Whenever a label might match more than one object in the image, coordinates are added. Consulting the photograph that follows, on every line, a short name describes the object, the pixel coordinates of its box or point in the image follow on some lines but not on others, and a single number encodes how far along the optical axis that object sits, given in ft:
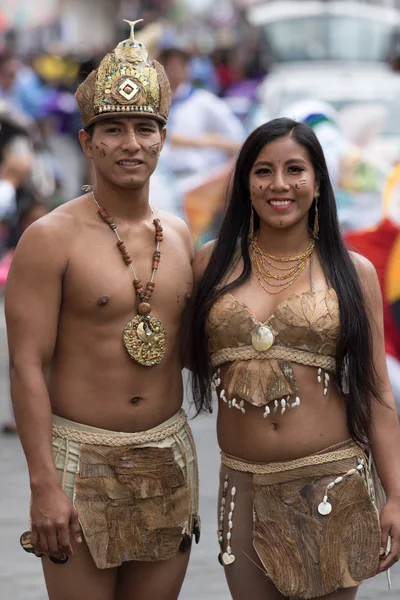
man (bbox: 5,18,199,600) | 16.15
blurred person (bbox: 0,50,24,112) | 66.76
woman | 16.45
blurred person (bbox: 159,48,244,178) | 46.48
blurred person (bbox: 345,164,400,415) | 32.29
